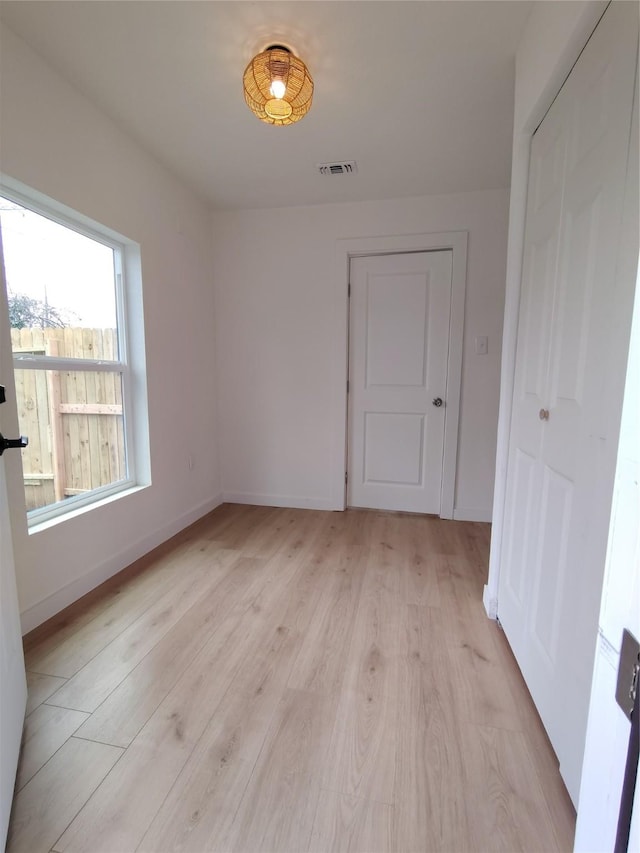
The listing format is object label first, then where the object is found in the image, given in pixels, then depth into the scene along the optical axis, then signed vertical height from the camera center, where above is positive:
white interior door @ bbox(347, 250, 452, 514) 2.85 -0.02
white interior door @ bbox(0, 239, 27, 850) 0.92 -0.86
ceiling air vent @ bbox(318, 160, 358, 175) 2.31 +1.28
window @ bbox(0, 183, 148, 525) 1.67 +0.07
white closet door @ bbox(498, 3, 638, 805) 0.90 +0.00
